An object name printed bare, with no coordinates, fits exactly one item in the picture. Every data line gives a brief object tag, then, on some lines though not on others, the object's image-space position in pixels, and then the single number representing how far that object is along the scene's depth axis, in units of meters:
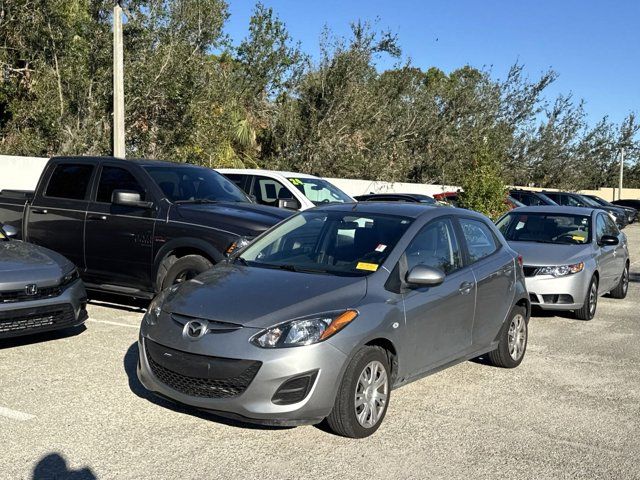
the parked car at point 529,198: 26.82
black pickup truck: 8.39
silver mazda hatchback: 4.72
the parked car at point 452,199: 23.09
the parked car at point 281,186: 13.02
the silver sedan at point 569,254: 9.69
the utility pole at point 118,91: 14.59
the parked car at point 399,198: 19.12
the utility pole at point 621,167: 54.09
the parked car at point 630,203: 45.54
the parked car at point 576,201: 30.90
